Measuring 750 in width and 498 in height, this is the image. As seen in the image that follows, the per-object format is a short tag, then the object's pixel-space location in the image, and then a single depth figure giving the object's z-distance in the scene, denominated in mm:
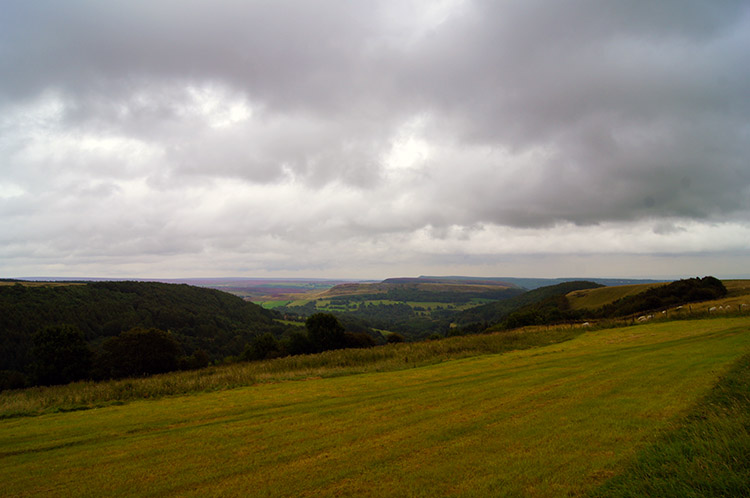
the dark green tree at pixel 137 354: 45156
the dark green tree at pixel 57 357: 39719
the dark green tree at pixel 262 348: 54844
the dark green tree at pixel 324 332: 55531
